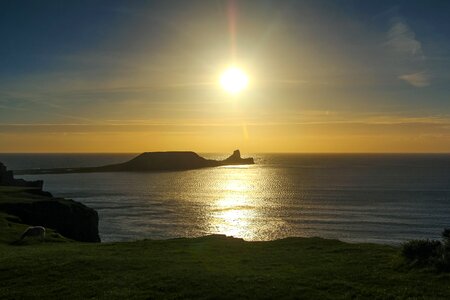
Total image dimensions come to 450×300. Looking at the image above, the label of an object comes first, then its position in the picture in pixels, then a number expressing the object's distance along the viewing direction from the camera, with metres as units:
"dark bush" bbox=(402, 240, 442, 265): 21.75
